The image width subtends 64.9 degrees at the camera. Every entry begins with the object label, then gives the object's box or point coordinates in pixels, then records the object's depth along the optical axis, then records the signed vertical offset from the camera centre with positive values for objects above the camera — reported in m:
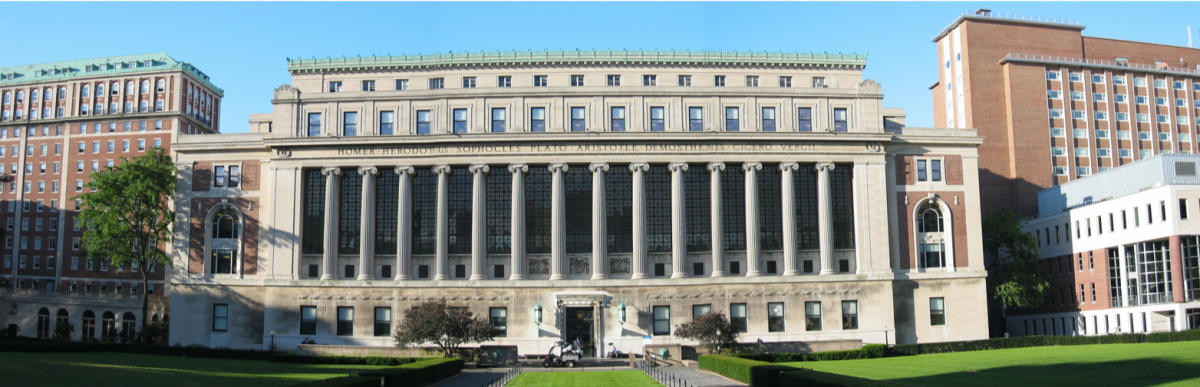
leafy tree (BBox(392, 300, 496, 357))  64.06 -1.53
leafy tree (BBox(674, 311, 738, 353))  66.38 -2.02
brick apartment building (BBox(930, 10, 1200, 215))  111.25 +24.22
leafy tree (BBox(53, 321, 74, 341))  99.05 -2.16
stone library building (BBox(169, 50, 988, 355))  74.00 +7.07
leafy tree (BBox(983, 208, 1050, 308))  80.88 +3.32
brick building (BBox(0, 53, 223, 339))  127.06 +23.53
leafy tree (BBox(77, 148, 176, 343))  83.81 +8.94
